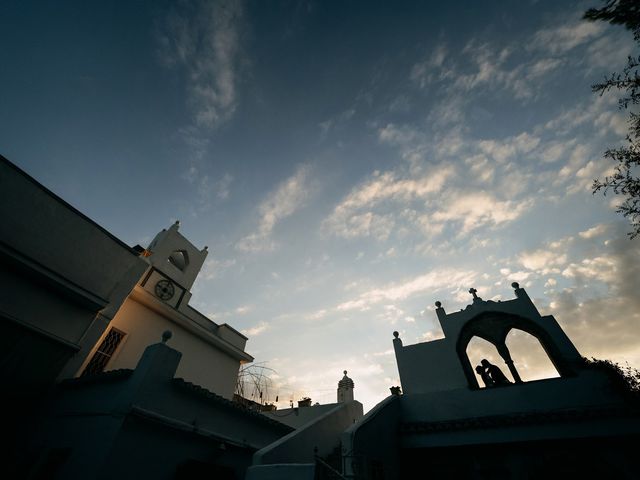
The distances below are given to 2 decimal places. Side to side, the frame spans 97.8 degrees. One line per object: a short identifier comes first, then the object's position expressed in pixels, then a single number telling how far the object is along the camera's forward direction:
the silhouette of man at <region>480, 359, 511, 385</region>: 11.62
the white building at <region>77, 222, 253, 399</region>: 11.52
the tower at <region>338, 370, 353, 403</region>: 18.53
